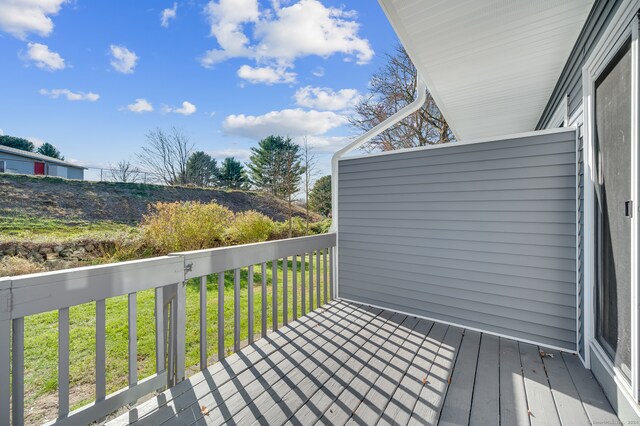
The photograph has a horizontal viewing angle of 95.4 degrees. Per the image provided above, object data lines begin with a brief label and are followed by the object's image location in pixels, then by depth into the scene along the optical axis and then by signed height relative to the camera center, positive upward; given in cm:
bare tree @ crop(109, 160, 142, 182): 1517 +230
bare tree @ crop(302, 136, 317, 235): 1195 +225
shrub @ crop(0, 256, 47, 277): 518 -98
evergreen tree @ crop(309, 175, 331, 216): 1642 +80
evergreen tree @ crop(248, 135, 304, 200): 1978 +384
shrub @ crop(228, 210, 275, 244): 783 -43
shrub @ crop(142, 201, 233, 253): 669 -34
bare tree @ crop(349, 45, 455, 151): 977 +372
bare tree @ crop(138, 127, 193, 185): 1708 +351
